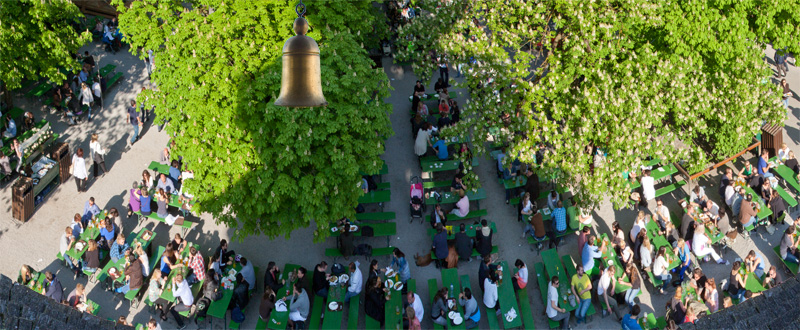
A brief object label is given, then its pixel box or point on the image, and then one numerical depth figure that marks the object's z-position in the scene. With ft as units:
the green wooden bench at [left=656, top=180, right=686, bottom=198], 90.12
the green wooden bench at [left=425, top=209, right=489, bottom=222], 86.12
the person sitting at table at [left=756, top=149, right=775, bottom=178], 91.50
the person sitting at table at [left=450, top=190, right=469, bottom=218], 84.17
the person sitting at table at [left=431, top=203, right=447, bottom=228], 83.25
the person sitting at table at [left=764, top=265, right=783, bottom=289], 75.31
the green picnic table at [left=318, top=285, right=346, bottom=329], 73.26
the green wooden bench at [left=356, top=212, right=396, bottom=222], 85.05
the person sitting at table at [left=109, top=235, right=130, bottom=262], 79.36
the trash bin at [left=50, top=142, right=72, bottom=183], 93.56
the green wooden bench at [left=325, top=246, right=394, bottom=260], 82.02
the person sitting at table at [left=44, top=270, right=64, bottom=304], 73.88
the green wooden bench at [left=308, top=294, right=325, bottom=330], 74.13
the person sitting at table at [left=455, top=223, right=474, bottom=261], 80.07
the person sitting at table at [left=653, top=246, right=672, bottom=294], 77.41
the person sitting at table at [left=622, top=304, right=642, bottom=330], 70.95
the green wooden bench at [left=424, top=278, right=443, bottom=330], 76.54
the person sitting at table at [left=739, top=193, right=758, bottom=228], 84.74
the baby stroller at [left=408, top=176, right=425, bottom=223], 85.71
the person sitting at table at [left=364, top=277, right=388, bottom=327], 73.72
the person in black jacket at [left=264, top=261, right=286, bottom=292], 76.02
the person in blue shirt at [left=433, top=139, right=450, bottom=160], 91.46
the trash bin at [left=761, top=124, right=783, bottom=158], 94.74
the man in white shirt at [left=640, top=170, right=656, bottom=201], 87.56
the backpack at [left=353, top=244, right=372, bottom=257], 82.28
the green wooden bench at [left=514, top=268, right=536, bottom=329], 73.67
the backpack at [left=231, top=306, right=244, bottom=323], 75.10
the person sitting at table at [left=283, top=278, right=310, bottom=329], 72.74
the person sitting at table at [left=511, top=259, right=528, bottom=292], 75.82
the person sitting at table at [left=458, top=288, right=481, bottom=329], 72.23
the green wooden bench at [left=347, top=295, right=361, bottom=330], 73.41
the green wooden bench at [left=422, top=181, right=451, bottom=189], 90.07
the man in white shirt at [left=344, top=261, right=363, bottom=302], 75.36
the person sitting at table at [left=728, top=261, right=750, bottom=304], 75.41
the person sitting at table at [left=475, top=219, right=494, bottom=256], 79.77
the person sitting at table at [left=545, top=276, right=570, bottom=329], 73.20
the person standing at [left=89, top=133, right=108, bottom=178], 92.53
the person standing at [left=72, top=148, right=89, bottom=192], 90.38
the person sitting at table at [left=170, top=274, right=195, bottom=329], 73.31
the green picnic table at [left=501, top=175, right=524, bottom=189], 88.43
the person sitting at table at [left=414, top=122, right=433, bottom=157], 92.53
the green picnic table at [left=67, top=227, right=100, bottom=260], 82.58
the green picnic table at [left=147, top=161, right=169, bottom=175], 91.38
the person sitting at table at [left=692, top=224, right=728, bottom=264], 80.33
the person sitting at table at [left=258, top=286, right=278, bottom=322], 73.77
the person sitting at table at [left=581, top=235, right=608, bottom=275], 78.02
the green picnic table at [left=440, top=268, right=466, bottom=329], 75.97
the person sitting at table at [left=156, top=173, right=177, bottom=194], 87.45
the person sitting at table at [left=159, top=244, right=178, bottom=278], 77.15
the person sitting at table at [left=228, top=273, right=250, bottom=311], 75.36
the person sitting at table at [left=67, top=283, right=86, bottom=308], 72.64
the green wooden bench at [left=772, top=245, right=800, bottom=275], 79.81
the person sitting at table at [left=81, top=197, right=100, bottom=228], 84.64
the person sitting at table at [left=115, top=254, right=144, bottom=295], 76.07
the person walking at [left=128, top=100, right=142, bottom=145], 99.04
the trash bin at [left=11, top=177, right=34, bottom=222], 87.10
